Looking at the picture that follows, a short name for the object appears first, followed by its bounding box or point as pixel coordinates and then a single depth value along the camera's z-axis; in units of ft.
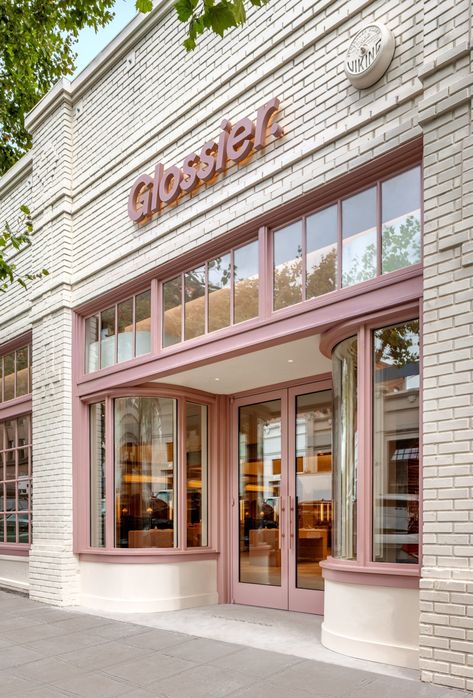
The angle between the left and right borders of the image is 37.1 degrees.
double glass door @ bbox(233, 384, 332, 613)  24.06
